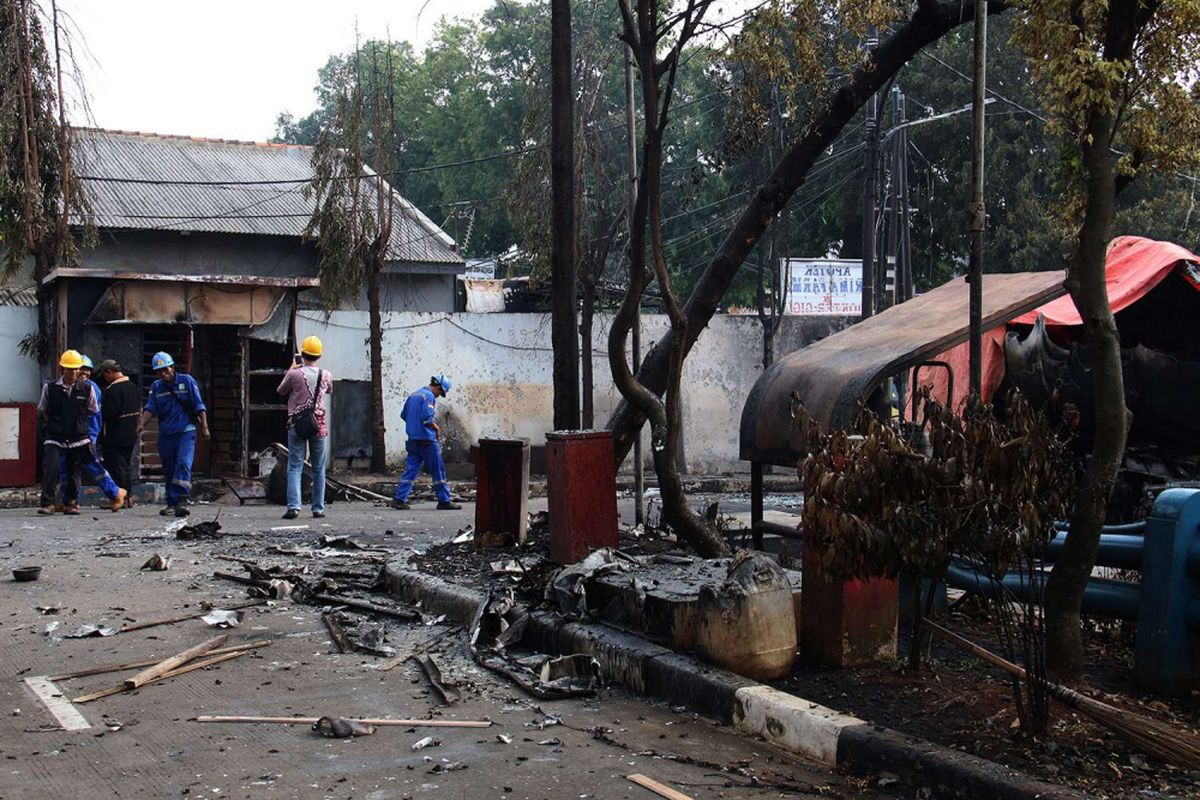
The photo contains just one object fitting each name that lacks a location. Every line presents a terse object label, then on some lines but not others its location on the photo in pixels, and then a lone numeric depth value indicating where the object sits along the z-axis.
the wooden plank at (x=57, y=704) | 5.67
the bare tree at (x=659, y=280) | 8.92
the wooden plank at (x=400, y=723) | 5.75
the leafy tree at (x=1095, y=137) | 5.27
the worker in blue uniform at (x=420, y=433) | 15.51
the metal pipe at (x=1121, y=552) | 5.93
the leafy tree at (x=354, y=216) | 22.95
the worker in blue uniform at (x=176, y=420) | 14.30
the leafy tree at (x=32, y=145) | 18.33
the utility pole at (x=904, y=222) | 22.94
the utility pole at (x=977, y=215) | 9.60
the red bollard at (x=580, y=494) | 9.13
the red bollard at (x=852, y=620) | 6.18
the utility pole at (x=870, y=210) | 21.09
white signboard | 27.98
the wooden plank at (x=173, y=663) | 6.40
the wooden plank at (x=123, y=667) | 6.62
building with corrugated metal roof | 19.09
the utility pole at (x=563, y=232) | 11.30
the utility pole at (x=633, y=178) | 13.94
